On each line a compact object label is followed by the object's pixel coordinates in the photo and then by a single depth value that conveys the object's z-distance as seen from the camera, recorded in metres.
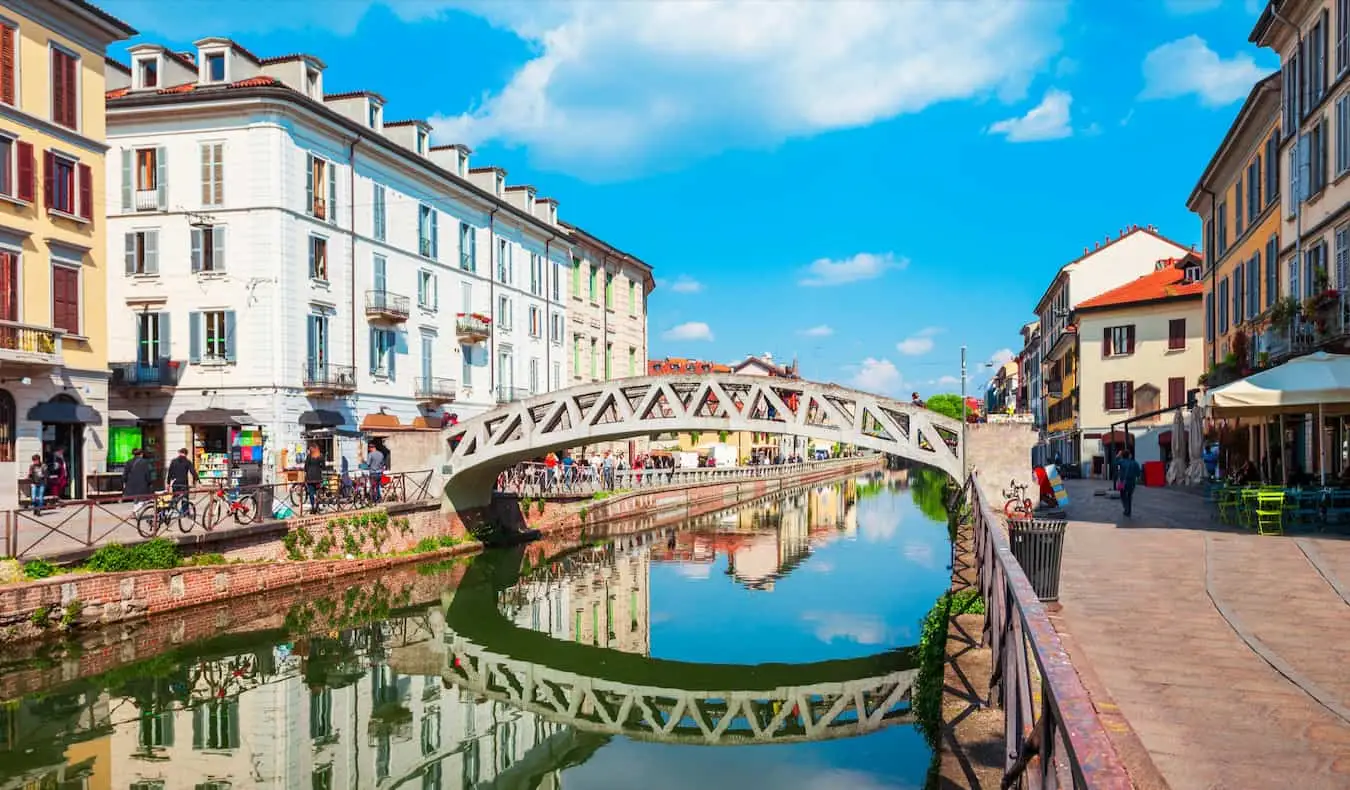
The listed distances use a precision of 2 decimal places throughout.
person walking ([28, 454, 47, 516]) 19.92
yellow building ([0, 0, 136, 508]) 20.11
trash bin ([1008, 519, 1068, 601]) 9.15
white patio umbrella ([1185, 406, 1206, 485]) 18.14
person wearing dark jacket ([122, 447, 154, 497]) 18.98
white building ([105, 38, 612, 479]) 27.05
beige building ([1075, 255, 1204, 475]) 37.94
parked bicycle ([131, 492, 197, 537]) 17.08
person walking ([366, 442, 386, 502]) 23.77
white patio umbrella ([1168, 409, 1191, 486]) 19.91
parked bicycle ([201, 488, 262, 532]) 18.42
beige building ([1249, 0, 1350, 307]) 18.53
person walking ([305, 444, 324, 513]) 21.66
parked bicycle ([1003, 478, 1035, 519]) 17.17
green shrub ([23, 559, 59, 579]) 14.52
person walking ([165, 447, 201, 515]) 19.44
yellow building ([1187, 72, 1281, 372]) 23.34
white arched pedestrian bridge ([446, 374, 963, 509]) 21.33
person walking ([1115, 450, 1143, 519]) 18.12
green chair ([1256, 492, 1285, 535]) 13.99
